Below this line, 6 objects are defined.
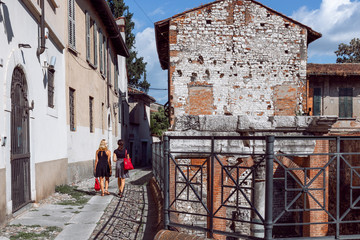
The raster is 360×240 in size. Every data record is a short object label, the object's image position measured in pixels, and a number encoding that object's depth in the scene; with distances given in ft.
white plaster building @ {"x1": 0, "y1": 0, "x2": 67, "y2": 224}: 19.25
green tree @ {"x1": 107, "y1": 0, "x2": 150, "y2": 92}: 102.68
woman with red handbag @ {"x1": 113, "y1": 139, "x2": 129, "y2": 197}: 29.60
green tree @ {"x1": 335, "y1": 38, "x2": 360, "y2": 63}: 101.65
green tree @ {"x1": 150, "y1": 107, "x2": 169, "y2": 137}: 105.91
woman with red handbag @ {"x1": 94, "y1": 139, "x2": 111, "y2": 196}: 28.81
